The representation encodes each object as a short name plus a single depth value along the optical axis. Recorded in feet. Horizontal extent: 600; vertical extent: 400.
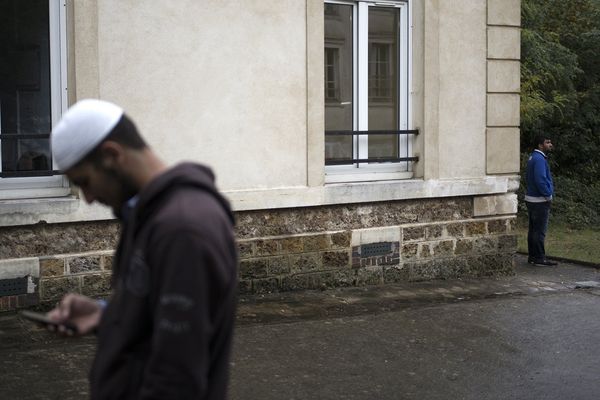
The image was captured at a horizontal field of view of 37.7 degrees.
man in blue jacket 40.84
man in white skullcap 7.53
